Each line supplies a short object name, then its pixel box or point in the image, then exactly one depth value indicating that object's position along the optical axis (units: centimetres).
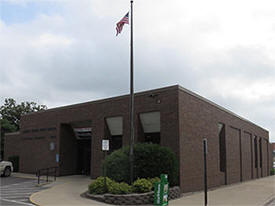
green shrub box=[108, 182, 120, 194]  1379
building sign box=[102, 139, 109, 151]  1406
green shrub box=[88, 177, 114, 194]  1452
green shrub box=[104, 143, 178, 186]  1514
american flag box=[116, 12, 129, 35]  1527
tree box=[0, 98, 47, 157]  5041
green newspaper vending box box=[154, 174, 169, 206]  964
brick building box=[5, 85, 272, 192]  1767
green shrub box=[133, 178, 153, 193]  1380
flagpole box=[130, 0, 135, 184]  1438
